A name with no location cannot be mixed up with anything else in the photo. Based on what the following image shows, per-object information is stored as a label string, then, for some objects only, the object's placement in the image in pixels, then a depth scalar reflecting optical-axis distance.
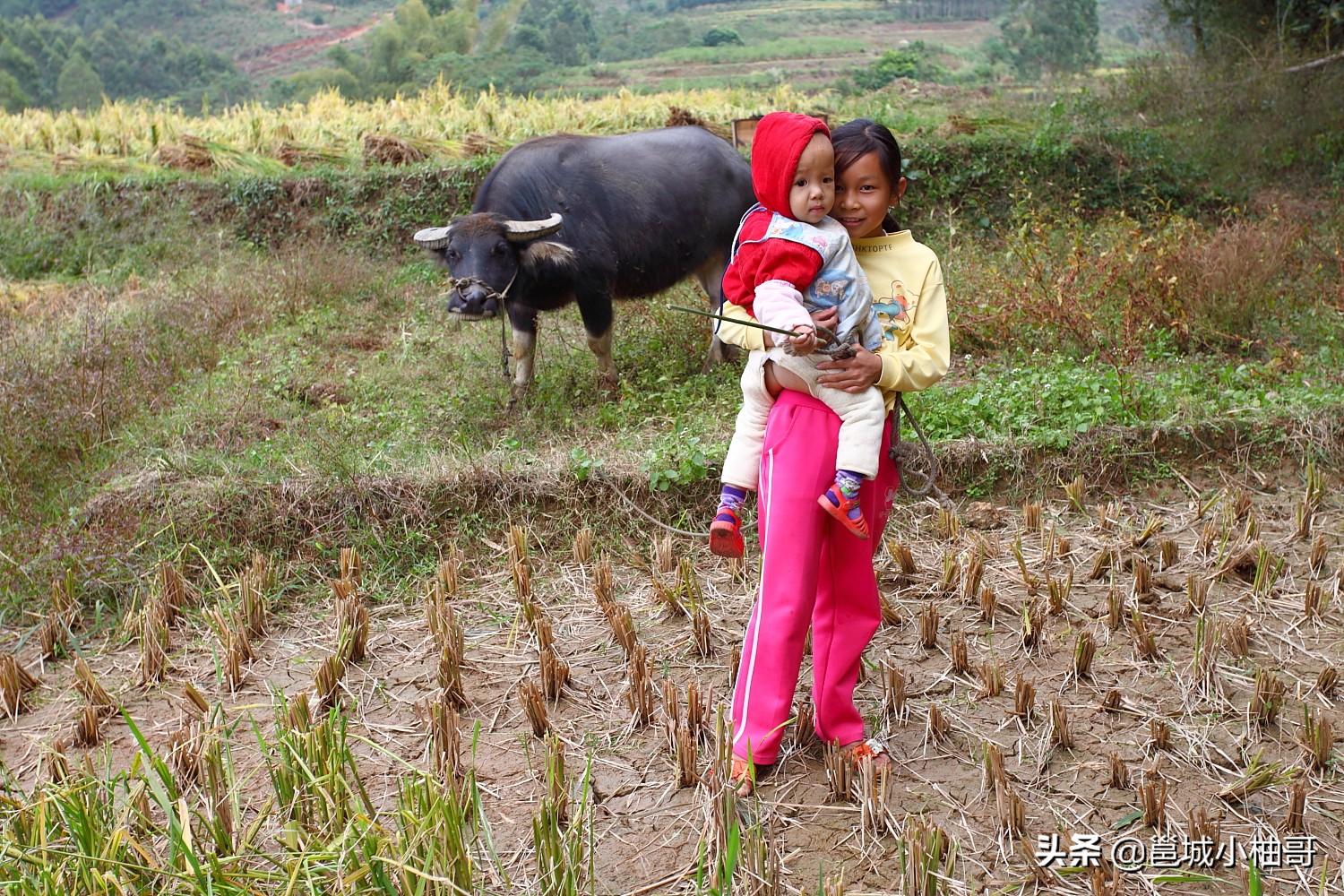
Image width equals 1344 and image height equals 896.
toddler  2.31
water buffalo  5.49
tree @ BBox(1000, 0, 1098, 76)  21.72
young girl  2.41
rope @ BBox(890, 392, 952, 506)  4.40
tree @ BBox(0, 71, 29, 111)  21.38
